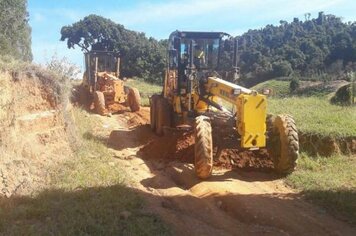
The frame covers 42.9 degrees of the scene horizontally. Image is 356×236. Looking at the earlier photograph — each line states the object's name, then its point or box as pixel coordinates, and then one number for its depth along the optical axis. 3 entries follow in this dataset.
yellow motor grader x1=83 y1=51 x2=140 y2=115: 19.17
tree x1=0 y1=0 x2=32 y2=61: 23.41
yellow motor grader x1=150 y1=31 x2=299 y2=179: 9.04
